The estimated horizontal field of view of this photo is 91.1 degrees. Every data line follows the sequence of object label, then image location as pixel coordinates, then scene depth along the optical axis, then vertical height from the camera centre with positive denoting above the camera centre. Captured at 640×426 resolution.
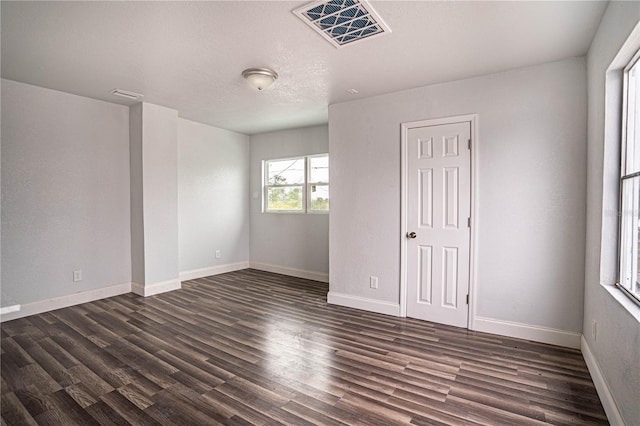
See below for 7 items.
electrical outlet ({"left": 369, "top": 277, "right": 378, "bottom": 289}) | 3.81 -0.92
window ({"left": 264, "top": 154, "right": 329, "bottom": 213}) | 5.46 +0.40
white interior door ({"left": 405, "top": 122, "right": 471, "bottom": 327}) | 3.28 -0.16
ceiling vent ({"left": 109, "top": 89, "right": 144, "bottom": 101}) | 3.78 +1.40
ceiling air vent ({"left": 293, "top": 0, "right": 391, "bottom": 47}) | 2.05 +1.32
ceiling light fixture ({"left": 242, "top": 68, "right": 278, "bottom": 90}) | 3.05 +1.28
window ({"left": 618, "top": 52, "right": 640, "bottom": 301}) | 1.86 +0.13
